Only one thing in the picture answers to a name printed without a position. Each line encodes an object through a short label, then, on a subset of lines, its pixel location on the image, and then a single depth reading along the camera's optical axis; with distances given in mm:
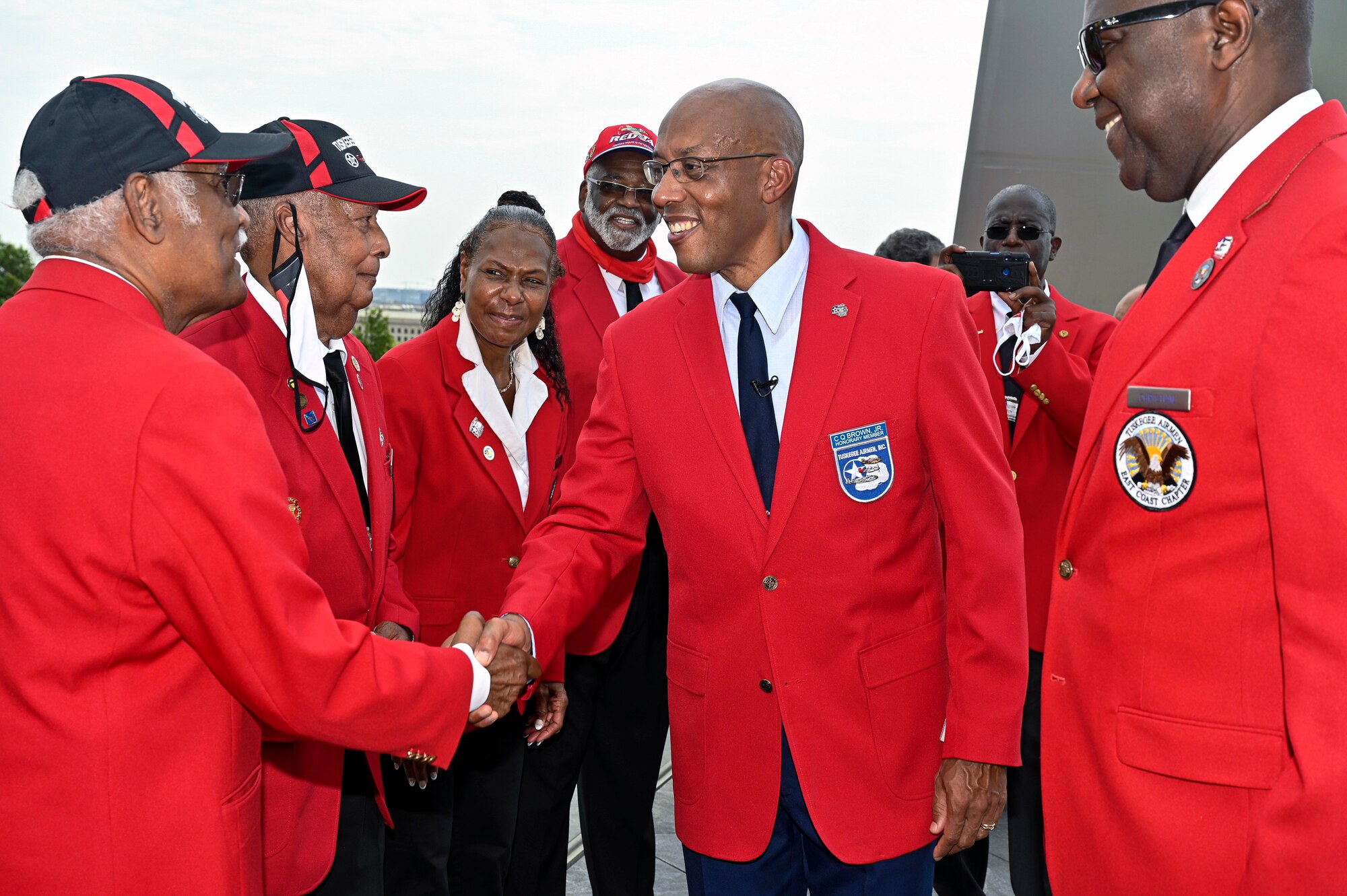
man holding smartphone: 3195
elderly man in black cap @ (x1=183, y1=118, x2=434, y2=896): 2039
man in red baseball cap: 3100
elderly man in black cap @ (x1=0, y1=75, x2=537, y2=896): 1345
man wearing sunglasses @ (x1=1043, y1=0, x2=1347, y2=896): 1098
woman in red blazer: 2766
